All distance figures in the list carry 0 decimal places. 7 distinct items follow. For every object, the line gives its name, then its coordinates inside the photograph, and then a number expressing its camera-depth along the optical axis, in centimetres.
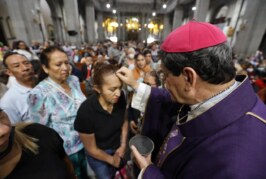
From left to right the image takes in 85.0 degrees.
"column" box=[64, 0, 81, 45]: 1209
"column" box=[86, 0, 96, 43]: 1764
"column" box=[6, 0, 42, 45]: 802
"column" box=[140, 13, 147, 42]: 2622
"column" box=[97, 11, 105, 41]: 2339
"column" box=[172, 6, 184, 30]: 2059
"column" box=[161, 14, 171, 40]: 2623
